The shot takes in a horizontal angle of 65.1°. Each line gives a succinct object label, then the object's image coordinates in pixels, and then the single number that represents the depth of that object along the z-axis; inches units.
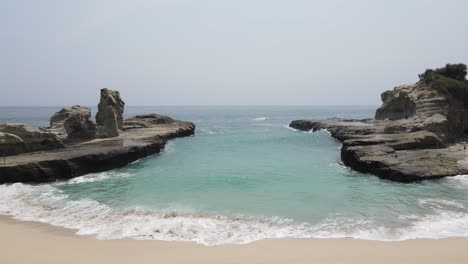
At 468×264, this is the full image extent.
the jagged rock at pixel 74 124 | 1316.4
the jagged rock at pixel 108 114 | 1482.5
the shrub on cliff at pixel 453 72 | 1876.2
